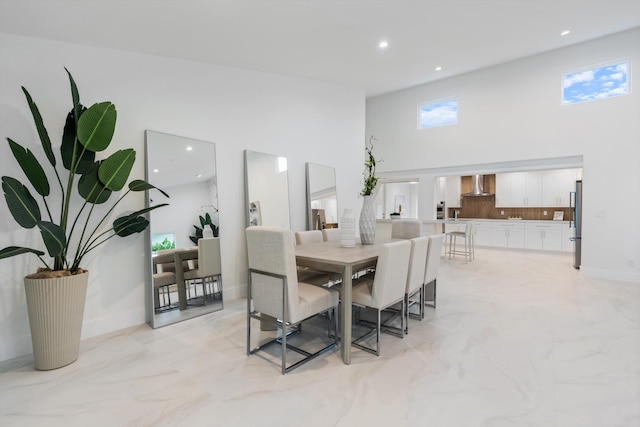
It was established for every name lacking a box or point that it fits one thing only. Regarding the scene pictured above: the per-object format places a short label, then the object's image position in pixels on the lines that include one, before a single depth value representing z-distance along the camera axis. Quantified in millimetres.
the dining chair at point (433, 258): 3301
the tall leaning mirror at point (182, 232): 3275
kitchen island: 7621
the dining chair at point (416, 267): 2949
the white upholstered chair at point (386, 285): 2490
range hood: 9164
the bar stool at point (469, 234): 7003
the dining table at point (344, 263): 2410
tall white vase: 3359
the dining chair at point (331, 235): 4113
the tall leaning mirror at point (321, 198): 5059
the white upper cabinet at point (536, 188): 8031
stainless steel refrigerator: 5734
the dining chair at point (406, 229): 4324
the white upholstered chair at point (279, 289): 2271
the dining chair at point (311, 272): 3342
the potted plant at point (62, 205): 2258
